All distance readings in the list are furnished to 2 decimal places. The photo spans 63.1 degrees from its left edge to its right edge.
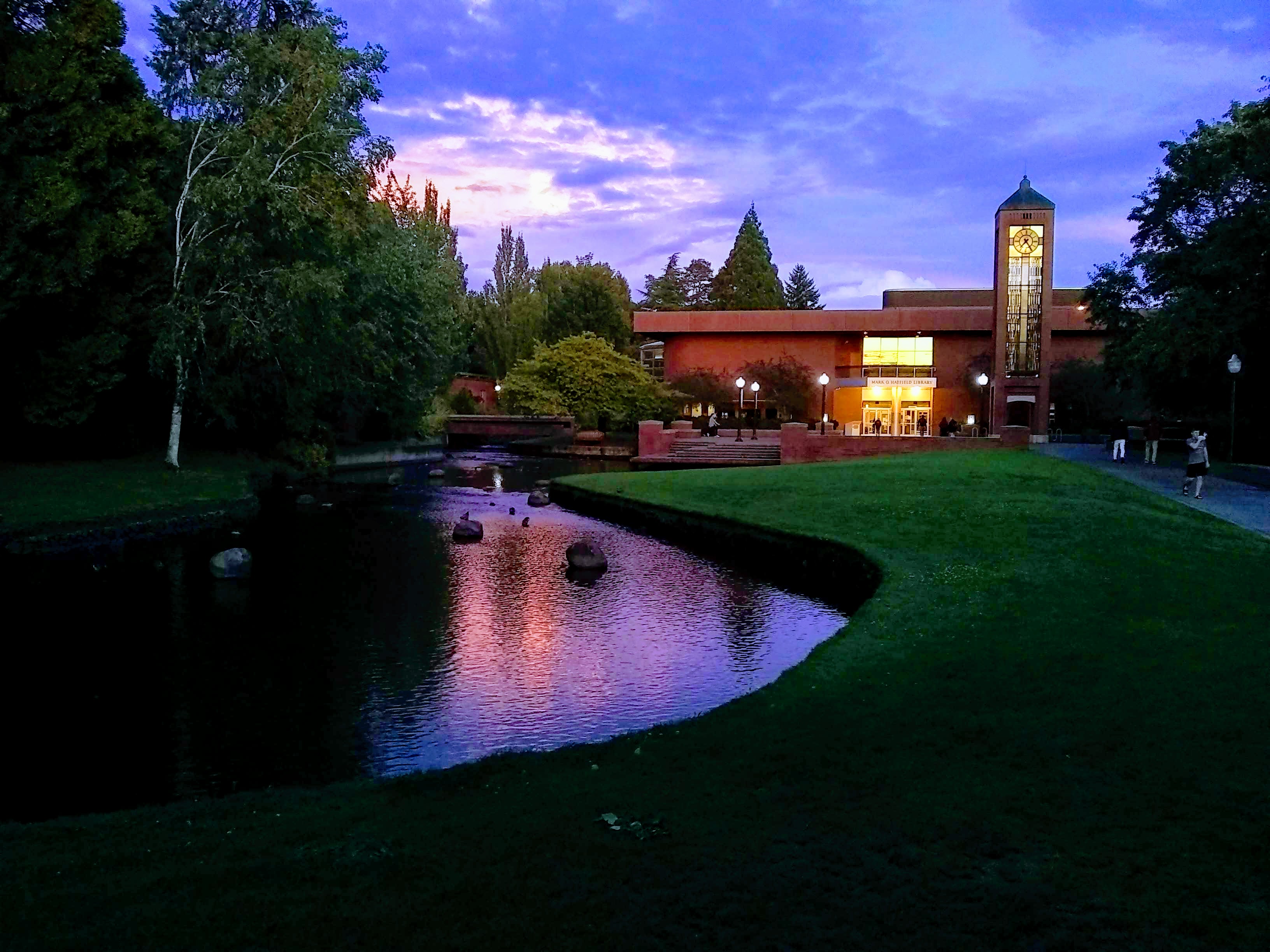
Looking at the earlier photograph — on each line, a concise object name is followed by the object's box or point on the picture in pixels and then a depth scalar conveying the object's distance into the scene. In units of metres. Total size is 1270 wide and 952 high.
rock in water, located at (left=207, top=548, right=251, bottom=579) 17.42
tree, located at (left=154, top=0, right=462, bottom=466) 27.06
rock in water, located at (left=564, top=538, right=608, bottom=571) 18.75
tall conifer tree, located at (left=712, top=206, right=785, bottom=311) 83.81
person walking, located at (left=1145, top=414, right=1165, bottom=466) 34.62
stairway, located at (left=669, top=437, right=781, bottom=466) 46.28
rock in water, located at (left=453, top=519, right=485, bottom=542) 22.14
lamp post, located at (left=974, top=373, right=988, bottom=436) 53.69
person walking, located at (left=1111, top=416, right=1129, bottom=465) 34.75
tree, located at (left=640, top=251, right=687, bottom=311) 96.56
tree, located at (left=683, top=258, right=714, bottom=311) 100.31
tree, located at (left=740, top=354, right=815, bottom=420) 60.16
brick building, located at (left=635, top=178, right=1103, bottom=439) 53.59
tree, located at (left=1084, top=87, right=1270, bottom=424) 31.89
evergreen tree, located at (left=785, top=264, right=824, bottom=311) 100.88
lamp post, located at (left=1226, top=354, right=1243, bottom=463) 28.36
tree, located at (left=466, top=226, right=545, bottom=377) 75.44
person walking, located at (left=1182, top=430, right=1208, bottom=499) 23.02
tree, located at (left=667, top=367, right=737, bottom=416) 61.91
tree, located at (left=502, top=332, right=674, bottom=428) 60.97
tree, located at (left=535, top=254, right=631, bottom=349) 70.50
